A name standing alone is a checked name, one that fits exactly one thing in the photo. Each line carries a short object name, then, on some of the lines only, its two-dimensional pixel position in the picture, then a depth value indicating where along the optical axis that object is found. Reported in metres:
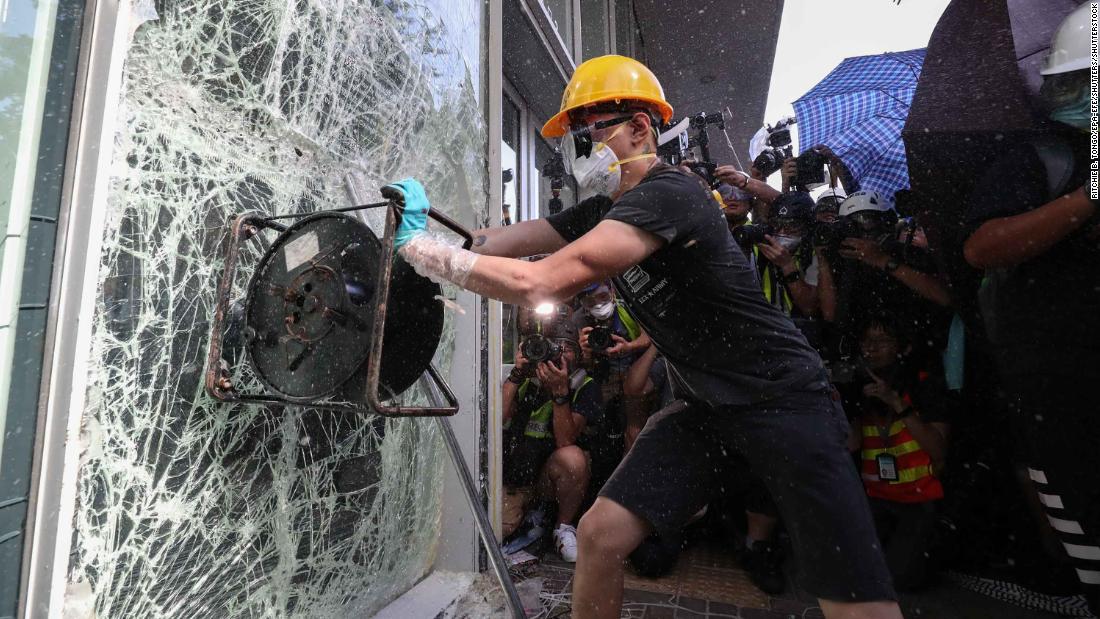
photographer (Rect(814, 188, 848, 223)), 3.11
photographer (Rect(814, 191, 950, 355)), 2.60
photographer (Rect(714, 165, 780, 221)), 3.21
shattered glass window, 1.00
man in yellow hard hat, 1.22
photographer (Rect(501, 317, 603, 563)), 2.85
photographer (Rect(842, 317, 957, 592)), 2.41
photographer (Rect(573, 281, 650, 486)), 2.99
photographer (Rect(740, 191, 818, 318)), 2.88
